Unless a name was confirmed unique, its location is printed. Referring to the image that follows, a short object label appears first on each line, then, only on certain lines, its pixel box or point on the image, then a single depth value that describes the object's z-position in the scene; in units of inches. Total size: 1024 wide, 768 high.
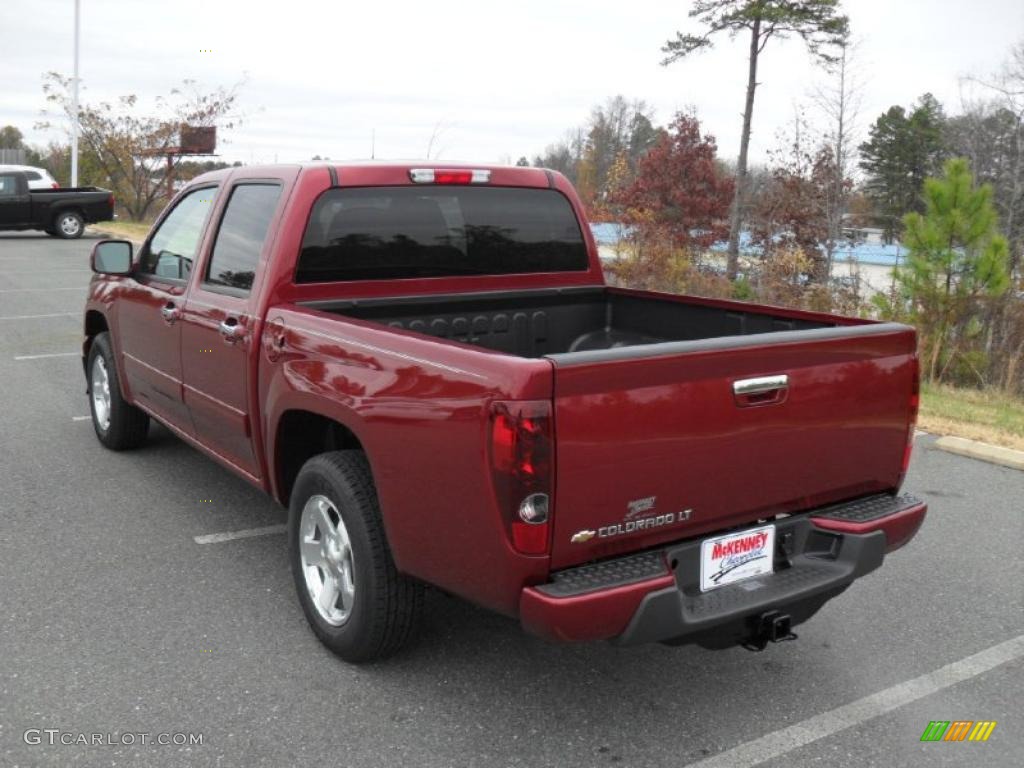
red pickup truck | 105.1
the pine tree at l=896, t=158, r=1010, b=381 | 394.6
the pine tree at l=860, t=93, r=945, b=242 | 2158.0
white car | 944.3
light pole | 1198.3
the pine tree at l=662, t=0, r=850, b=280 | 1047.6
